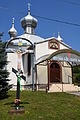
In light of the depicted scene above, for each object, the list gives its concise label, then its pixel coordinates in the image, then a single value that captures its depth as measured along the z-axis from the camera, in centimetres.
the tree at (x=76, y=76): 2283
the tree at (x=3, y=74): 1141
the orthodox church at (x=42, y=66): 1703
